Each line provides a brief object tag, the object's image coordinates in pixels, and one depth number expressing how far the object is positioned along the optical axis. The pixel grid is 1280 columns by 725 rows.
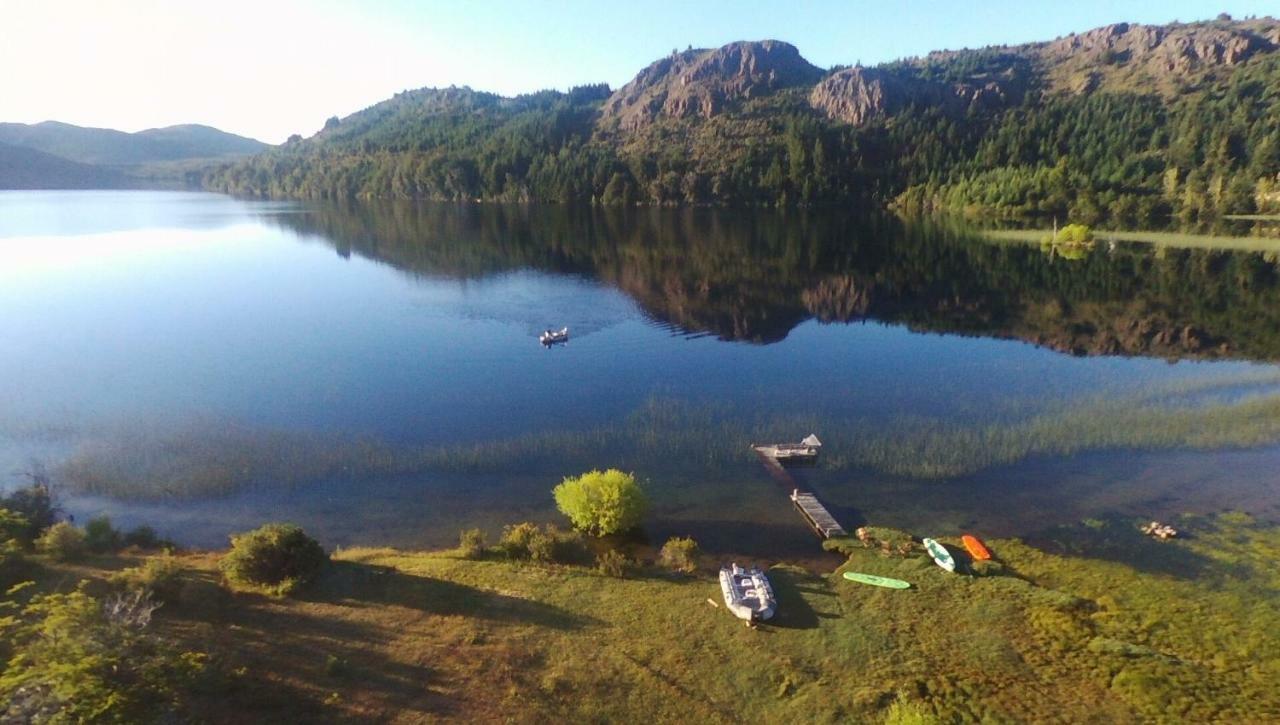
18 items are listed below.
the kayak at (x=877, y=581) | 33.62
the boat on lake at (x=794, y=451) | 49.19
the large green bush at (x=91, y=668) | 18.41
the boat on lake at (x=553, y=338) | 81.19
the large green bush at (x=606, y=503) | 38.78
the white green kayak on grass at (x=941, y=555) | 35.34
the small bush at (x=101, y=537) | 34.59
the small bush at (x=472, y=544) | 35.66
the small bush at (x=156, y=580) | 28.66
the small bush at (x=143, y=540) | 36.69
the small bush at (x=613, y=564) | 34.34
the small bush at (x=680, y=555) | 35.56
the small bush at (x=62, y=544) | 32.59
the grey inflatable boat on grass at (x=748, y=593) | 30.20
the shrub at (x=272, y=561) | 31.38
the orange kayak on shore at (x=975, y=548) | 36.84
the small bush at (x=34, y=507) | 35.69
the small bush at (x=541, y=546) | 35.47
